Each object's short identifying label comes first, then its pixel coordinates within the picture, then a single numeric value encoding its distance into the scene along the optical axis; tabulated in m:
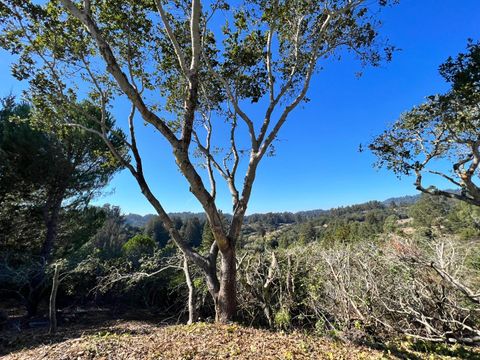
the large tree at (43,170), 10.70
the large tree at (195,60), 3.83
